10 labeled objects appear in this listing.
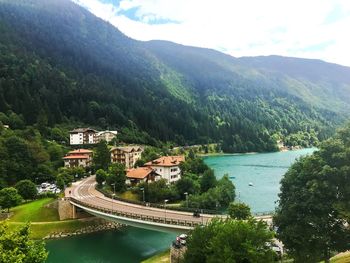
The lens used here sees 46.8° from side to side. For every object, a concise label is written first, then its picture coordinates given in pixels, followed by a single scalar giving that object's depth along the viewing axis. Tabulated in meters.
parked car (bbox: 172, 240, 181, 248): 46.85
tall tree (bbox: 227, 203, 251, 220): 54.85
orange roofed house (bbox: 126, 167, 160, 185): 94.69
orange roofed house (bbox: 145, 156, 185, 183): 101.00
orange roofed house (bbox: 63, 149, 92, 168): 121.94
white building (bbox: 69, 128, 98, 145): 151.88
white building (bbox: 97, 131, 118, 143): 162.75
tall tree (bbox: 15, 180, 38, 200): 85.00
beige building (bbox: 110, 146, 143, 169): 127.69
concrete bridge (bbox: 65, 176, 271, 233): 55.66
